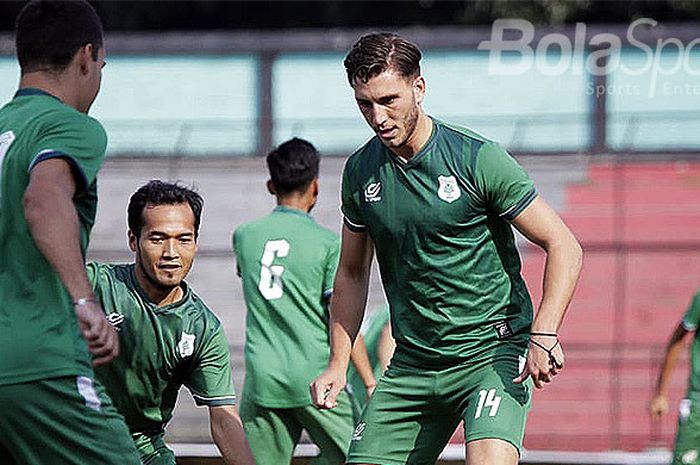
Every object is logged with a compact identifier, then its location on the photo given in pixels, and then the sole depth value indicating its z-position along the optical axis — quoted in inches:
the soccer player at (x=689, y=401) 665.6
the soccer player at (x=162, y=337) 431.2
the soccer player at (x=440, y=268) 405.4
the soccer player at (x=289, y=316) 591.2
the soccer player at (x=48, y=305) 310.2
